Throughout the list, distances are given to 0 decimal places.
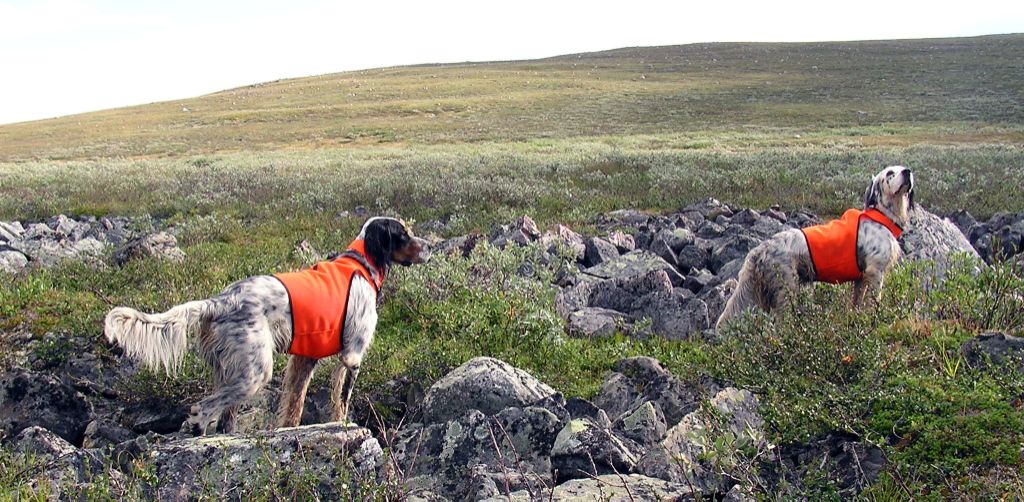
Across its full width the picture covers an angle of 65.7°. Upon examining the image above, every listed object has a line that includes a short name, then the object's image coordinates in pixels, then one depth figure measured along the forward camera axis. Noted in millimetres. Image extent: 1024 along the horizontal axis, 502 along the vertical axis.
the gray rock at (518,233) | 10180
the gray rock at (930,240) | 8195
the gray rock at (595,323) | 6965
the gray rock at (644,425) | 4535
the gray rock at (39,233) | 11617
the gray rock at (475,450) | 3982
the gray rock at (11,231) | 10914
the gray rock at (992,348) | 4617
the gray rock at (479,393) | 4938
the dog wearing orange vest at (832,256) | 6984
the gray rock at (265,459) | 3562
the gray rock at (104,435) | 5023
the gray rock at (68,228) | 12195
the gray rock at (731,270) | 8731
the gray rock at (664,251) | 9547
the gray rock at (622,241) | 10219
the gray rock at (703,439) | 3521
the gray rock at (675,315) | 7129
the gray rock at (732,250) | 9398
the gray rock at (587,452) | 3998
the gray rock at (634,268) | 8789
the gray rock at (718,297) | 7784
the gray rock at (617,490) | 3457
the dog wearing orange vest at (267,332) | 4684
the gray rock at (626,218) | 12367
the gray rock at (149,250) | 9117
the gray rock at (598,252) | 9562
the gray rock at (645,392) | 5043
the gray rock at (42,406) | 5141
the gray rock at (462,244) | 9750
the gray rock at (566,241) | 9554
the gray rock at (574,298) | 7664
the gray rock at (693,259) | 9516
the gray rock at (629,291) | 7707
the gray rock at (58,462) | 3584
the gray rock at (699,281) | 8602
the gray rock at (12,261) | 9160
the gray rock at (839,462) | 3586
